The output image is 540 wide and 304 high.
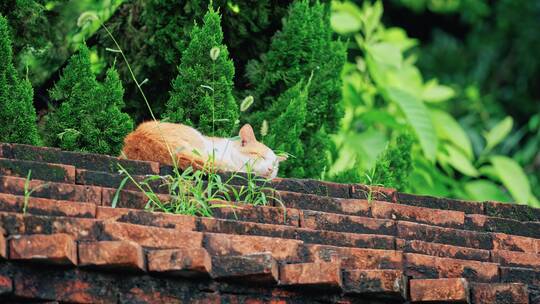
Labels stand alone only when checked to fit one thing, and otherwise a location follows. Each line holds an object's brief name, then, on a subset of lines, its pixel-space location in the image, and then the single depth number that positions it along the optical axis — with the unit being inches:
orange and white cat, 461.4
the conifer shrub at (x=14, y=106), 497.7
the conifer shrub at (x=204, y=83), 542.0
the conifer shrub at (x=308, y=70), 607.2
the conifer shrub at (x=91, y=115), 515.5
